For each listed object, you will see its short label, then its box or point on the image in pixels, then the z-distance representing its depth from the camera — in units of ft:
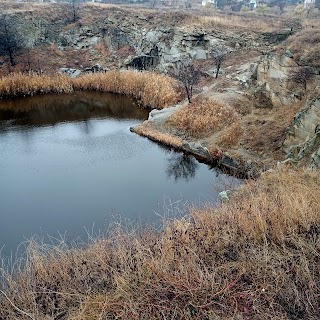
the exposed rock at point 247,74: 84.17
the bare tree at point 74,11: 144.70
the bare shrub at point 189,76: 85.81
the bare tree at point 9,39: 119.03
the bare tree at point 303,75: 69.41
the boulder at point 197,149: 68.03
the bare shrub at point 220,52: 110.34
